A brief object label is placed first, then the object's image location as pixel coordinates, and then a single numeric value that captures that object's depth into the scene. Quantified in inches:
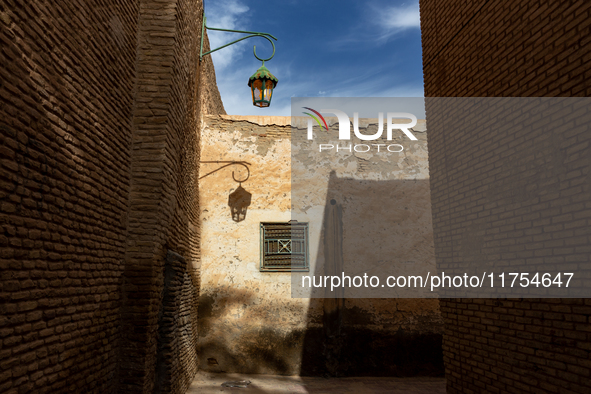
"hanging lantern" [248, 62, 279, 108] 283.3
